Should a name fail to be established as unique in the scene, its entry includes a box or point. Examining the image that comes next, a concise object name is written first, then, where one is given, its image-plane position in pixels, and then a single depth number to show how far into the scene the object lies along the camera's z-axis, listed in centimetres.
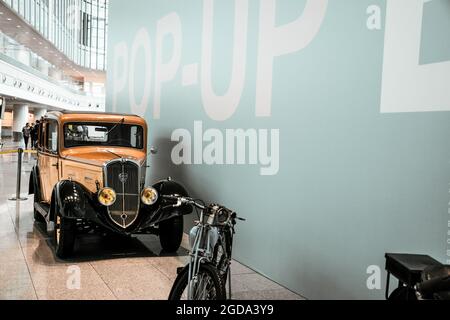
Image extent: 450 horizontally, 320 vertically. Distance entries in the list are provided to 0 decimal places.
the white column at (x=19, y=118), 3148
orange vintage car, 466
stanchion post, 794
